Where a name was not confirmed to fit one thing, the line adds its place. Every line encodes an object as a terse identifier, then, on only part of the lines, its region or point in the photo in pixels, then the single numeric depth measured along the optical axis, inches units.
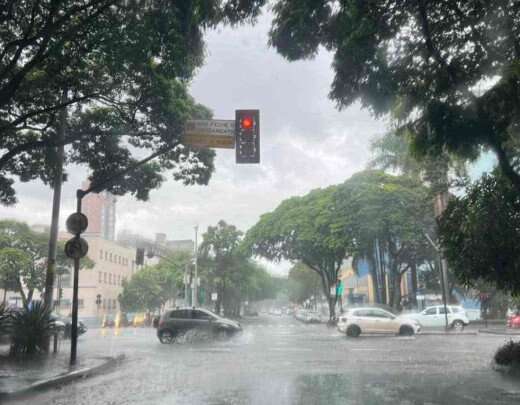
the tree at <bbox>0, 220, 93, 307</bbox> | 1998.0
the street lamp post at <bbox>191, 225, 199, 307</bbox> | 2054.6
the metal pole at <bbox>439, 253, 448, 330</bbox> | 1346.0
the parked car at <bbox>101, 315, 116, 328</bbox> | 2137.2
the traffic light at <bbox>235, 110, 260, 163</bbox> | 429.4
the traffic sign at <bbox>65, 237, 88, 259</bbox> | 576.2
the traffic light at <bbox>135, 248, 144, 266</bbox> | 1583.4
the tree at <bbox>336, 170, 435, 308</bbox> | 1476.4
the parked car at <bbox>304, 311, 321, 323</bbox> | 2223.2
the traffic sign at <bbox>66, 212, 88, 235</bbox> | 579.8
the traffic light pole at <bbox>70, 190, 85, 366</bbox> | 540.9
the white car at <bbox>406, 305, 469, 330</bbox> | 1364.4
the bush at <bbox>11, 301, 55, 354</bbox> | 590.6
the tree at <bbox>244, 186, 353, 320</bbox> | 1576.0
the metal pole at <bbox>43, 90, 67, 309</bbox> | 655.8
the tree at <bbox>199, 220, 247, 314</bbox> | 2551.7
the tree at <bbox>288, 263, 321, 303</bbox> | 3062.0
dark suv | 959.0
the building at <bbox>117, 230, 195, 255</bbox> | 3968.0
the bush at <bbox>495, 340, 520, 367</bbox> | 483.6
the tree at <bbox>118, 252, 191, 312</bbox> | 3036.4
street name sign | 466.6
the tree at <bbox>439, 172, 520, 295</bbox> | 459.5
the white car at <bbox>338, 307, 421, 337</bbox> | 1099.9
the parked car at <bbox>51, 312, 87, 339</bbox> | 1076.0
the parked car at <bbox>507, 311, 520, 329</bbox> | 1304.0
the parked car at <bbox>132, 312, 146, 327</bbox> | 2103.8
